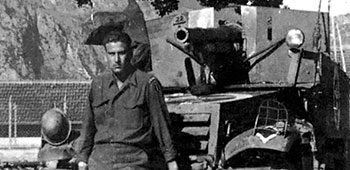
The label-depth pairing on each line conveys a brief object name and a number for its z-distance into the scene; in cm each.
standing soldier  725
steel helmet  917
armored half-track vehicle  942
